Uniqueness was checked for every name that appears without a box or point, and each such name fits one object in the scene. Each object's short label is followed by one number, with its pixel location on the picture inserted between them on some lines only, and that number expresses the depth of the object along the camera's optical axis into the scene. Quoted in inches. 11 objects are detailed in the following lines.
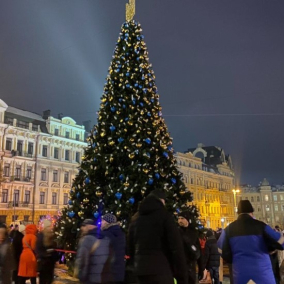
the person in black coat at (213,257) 363.3
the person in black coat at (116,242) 218.7
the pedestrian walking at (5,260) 222.4
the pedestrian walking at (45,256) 263.0
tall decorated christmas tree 453.7
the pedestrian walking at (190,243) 241.6
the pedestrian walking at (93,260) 187.6
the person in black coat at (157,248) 144.3
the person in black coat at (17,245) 344.2
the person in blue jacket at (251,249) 155.0
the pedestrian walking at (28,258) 299.3
